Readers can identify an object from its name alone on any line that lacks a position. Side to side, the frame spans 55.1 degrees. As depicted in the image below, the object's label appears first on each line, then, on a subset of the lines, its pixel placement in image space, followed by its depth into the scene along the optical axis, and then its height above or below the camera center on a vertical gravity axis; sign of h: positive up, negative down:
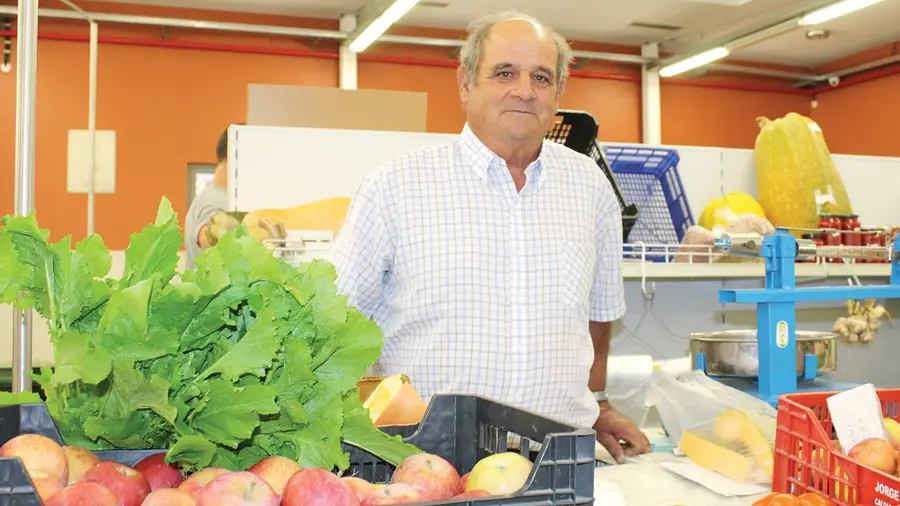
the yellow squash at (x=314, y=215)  2.87 +0.17
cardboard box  3.21 +0.60
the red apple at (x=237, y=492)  0.65 -0.17
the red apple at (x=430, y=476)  0.73 -0.18
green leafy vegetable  0.71 -0.07
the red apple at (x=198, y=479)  0.71 -0.18
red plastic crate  1.24 -0.31
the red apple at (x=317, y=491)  0.66 -0.17
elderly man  1.86 +0.03
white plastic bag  1.83 -0.35
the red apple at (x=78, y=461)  0.74 -0.17
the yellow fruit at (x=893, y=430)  1.42 -0.28
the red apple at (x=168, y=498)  0.65 -0.18
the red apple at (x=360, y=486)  0.72 -0.19
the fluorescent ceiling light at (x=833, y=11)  7.45 +2.30
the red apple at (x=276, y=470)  0.75 -0.18
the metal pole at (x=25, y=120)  1.51 +0.26
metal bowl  2.18 -0.22
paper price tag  1.37 -0.24
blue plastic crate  3.38 +0.30
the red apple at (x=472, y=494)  0.68 -0.18
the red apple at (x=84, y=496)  0.63 -0.17
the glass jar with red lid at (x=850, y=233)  3.24 +0.12
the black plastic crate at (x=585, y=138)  3.01 +0.45
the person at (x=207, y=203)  3.62 +0.26
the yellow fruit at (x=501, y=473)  0.74 -0.18
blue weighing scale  2.03 -0.08
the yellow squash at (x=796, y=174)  3.40 +0.37
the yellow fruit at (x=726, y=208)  3.31 +0.22
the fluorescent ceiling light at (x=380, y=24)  7.58 +2.26
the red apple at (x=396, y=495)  0.69 -0.19
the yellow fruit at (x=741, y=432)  1.83 -0.36
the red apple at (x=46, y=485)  0.65 -0.17
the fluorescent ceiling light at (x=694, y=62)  9.31 +2.30
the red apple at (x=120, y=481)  0.69 -0.18
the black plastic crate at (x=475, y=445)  0.68 -0.17
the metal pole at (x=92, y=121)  3.41 +0.64
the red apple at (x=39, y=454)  0.71 -0.16
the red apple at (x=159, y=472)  0.76 -0.19
